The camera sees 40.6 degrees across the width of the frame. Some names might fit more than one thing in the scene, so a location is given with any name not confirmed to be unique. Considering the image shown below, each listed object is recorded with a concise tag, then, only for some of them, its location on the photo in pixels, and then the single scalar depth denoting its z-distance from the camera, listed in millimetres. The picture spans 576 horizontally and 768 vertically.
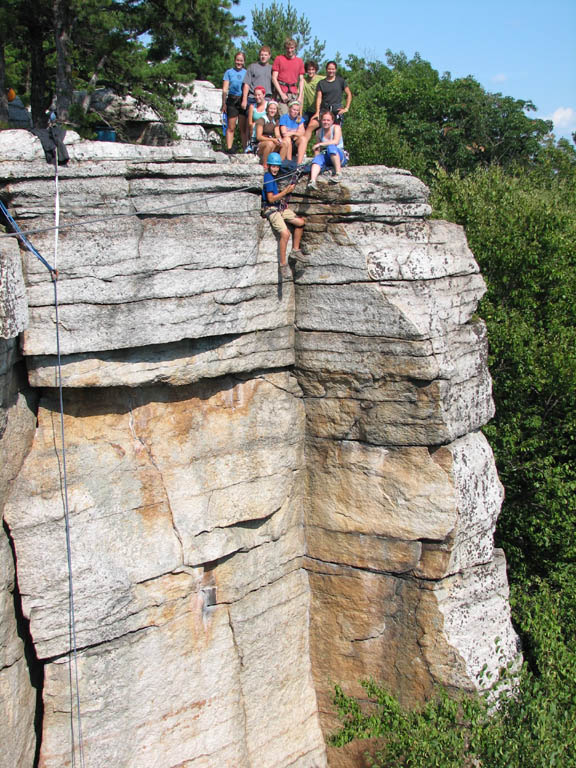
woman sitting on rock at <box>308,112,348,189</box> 10125
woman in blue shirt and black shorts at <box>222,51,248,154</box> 12484
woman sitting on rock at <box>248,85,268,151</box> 11750
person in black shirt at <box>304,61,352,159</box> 12477
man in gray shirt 12516
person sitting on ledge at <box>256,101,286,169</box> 10703
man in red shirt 13078
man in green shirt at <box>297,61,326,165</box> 13762
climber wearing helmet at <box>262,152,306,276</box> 9859
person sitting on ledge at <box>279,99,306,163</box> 11297
